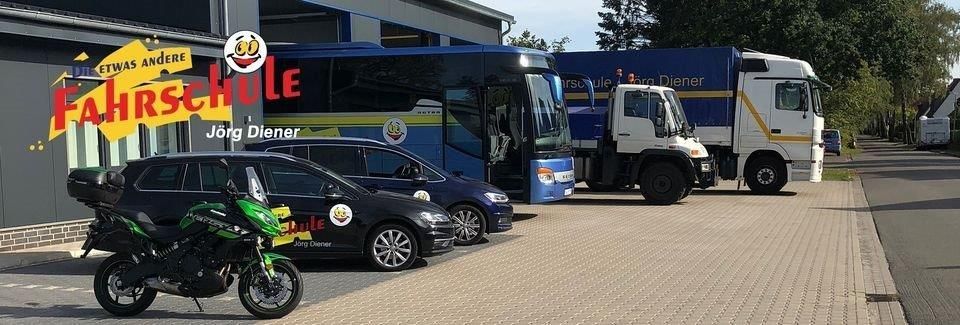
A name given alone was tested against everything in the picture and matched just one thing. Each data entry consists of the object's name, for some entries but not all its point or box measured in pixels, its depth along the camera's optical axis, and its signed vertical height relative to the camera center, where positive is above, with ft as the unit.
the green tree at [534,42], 166.30 +16.02
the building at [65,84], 36.32 +1.82
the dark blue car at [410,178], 38.06 -2.40
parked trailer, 211.41 -3.07
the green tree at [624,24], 177.47 +20.73
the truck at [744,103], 66.95 +1.50
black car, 31.17 -2.86
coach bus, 47.21 +1.05
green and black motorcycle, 23.18 -3.68
